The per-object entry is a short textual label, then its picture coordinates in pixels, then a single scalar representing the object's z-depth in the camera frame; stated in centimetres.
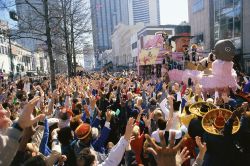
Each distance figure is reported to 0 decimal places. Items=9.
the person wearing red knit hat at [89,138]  405
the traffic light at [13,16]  1363
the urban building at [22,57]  8151
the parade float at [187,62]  881
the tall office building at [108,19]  18988
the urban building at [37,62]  11091
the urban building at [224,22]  2939
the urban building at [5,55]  6794
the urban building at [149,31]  7350
